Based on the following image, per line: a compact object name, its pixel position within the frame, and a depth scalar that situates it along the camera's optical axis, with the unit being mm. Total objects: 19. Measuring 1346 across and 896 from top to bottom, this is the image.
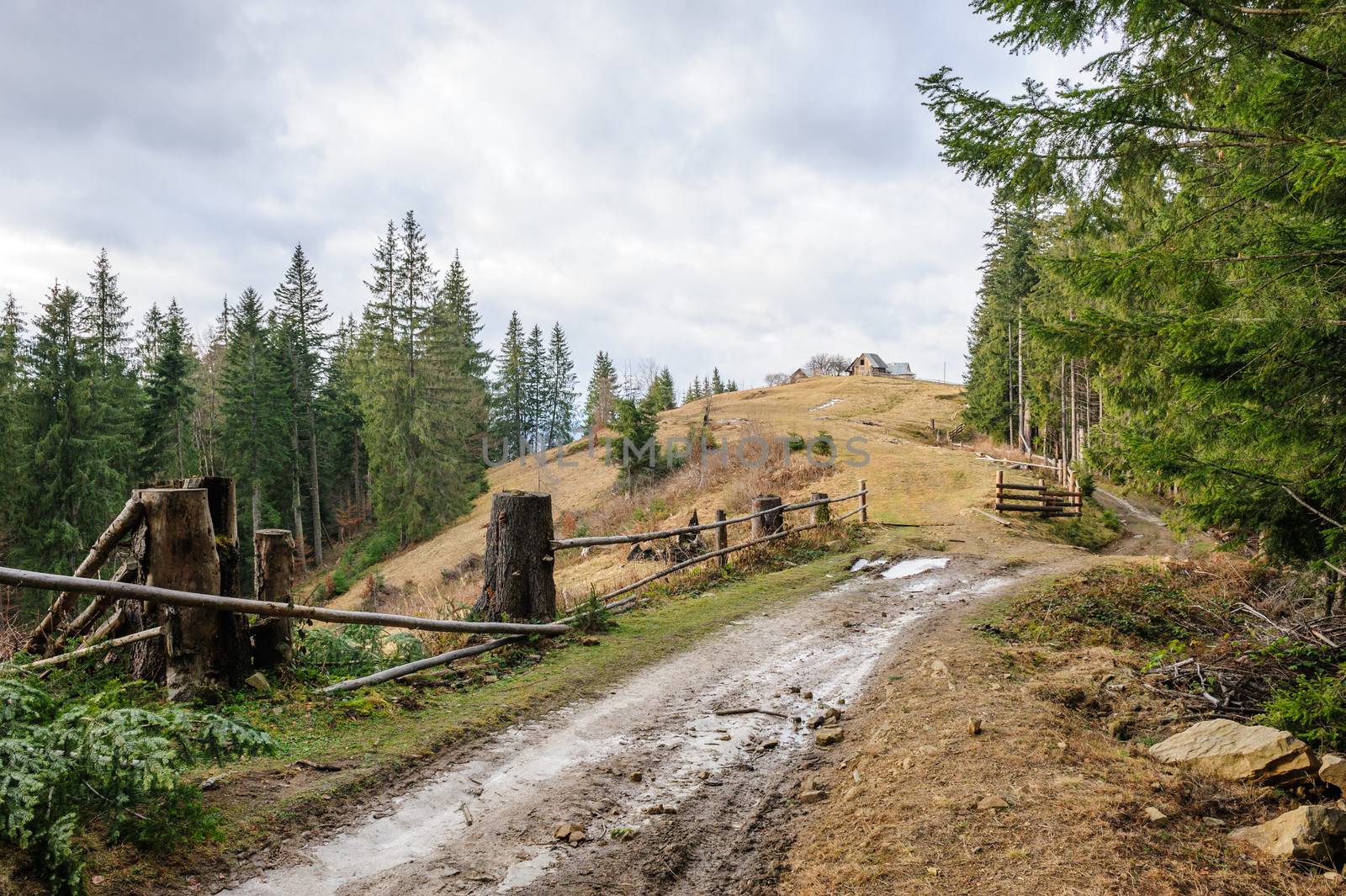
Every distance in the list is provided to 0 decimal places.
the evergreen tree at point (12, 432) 25562
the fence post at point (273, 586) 4719
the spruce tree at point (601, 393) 65812
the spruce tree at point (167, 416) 33219
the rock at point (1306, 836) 2619
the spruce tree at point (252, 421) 36125
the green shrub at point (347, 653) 5055
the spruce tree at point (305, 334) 39406
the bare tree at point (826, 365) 109375
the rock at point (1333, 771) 3047
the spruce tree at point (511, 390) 62531
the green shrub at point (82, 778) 2344
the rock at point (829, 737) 4418
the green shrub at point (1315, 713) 3418
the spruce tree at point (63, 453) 25875
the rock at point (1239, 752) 3227
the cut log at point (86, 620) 4406
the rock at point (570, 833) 3162
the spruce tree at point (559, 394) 67250
